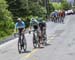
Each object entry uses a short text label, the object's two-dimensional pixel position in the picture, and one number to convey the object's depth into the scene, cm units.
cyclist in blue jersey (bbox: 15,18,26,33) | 1878
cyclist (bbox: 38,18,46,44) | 2195
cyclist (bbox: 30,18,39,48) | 2011
